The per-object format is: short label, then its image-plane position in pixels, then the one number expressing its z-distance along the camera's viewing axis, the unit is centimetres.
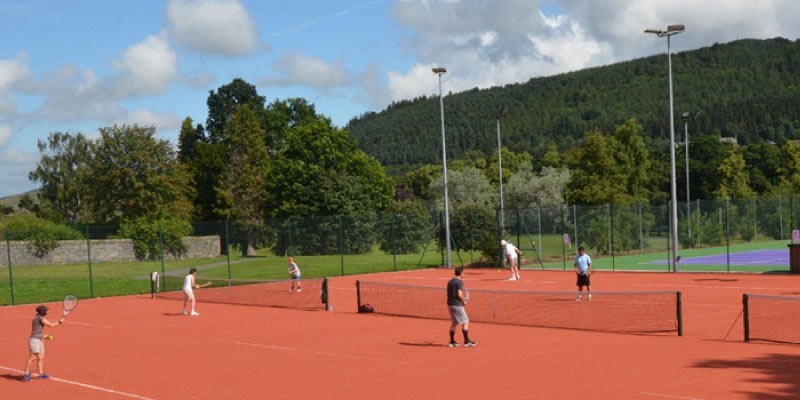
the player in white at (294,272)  3115
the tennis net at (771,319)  1711
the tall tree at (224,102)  9344
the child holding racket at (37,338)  1519
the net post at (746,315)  1705
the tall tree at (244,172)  7288
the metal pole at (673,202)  3300
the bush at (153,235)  5253
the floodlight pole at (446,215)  3985
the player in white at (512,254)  3353
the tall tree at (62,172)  8462
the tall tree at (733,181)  7481
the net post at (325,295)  2631
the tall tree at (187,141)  9000
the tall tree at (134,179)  6594
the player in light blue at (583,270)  2495
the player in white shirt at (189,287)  2648
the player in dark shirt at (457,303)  1727
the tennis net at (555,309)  1979
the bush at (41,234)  5412
